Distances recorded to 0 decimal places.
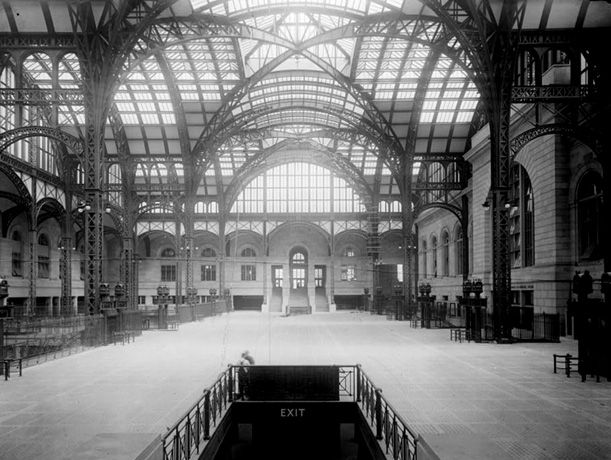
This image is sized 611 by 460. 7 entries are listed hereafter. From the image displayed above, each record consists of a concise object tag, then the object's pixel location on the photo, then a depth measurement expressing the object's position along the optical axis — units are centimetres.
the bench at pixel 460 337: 2619
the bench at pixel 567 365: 1635
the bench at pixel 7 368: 1614
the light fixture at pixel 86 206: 2420
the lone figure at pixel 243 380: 1490
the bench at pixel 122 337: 2542
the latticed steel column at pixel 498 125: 2430
